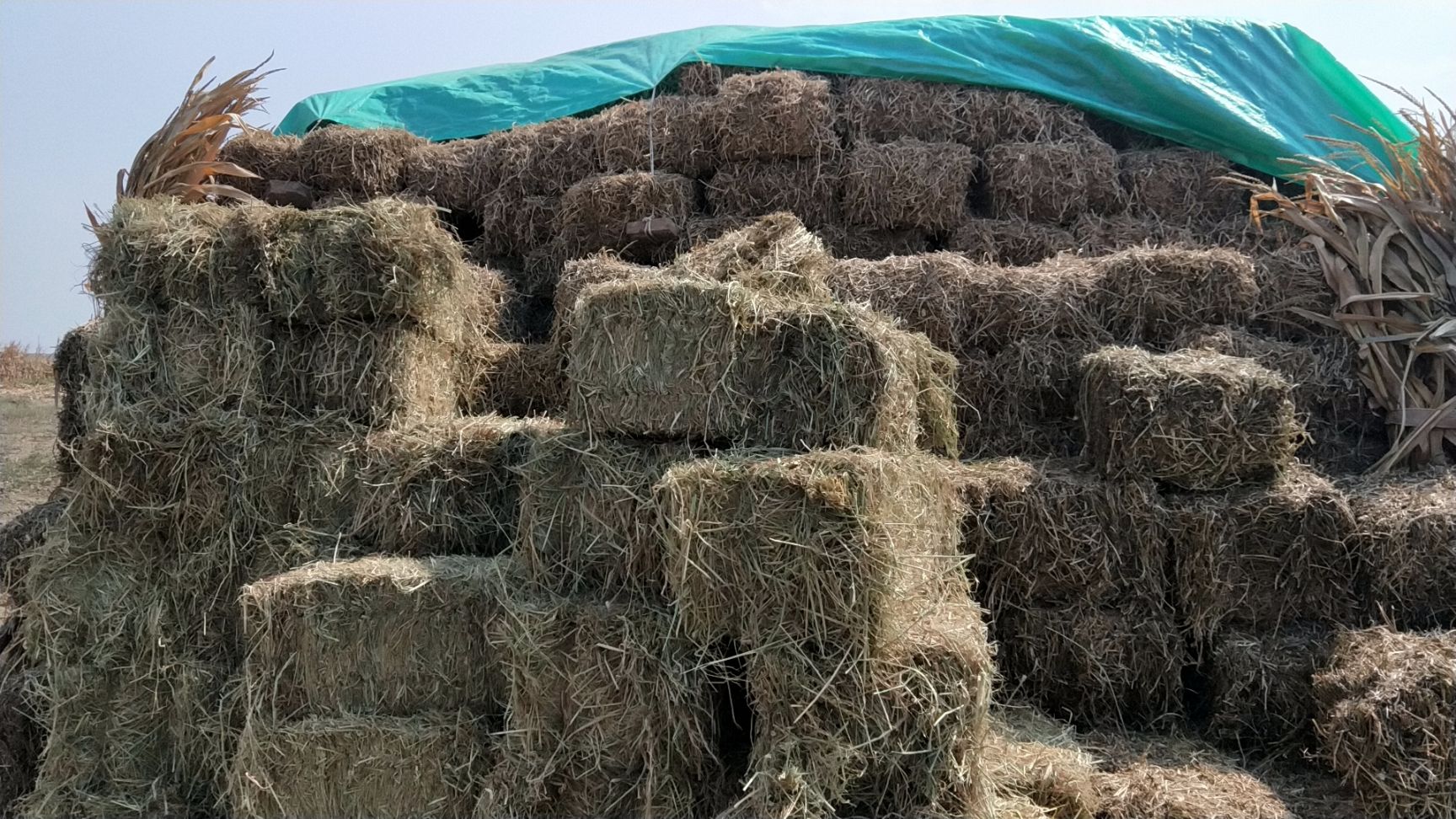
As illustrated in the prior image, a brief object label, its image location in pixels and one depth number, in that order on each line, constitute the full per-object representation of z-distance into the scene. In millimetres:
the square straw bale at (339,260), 4160
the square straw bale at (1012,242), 5758
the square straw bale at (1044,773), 3375
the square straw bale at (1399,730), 3305
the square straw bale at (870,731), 2900
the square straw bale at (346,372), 4215
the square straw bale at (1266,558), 4098
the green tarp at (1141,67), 6141
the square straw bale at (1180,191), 5969
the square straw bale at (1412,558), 3955
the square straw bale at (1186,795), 3371
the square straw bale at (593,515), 3387
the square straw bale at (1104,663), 4148
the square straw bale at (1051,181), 5891
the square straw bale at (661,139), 6156
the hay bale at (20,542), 4766
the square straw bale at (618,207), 5863
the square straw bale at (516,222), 6203
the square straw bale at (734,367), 3373
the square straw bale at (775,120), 5953
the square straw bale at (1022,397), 4867
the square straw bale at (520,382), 5051
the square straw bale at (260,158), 6387
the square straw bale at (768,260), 3828
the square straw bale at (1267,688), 3979
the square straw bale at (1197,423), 4125
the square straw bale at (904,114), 6152
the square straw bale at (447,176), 6414
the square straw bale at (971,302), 4934
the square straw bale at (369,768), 3365
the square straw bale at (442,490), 3984
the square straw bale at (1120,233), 5707
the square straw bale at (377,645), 3463
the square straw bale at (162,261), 4203
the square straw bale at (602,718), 3154
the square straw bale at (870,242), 5926
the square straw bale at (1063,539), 4176
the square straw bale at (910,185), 5785
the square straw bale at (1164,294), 4926
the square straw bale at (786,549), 2949
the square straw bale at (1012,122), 6121
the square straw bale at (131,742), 3887
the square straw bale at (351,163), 6391
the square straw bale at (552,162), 6266
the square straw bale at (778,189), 5992
